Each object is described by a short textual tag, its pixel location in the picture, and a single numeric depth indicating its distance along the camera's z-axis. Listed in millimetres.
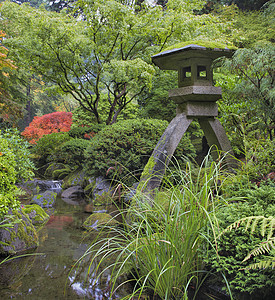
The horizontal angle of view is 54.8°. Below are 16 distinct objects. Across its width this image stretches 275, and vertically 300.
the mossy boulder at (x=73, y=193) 7268
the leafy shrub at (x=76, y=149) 8422
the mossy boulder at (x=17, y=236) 3227
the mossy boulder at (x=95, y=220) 4346
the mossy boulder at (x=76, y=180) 7977
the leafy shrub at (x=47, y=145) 11172
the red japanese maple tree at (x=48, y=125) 14188
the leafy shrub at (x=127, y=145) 6285
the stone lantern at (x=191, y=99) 4090
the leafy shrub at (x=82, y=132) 10089
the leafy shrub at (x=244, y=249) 1633
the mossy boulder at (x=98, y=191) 6273
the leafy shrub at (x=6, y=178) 2822
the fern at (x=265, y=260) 1419
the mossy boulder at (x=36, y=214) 4703
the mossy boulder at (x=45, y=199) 5961
